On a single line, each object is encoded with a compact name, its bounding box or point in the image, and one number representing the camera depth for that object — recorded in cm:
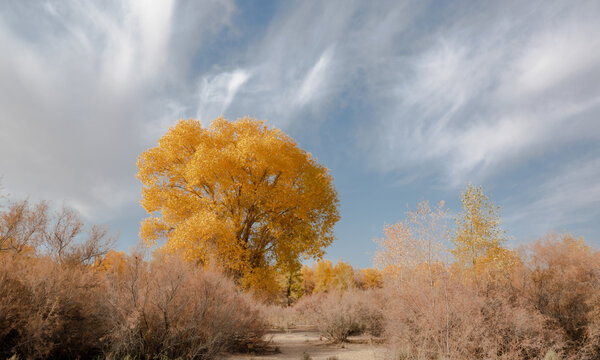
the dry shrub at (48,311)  625
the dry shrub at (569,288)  1002
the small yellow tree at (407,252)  833
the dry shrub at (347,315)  1298
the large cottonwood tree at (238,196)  1734
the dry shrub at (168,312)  721
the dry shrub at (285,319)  2066
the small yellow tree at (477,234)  1856
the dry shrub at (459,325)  805
